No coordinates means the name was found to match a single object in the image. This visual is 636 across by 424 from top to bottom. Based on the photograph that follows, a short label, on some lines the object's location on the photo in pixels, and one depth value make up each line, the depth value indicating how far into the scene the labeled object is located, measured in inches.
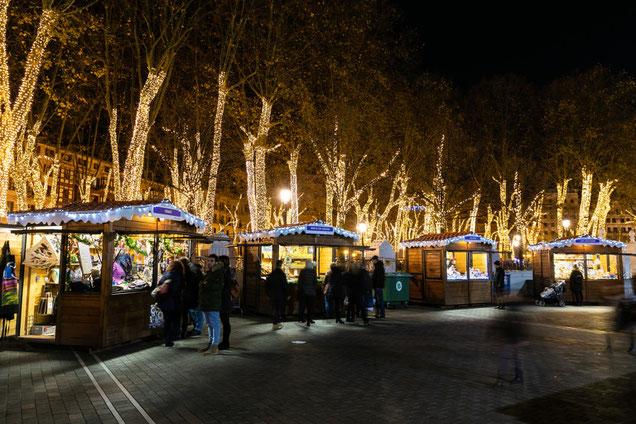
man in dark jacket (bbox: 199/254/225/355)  354.3
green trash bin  700.7
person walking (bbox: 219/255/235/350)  364.2
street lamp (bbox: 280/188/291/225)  725.9
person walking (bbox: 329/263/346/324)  538.4
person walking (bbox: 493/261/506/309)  676.1
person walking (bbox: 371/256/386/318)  570.6
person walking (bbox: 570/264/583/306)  752.3
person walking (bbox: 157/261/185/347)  375.2
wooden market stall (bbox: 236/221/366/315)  594.2
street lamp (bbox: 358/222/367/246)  1172.0
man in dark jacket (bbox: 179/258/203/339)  405.4
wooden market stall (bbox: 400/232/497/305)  729.6
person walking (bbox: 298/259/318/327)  511.5
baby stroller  757.3
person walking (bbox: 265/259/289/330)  480.1
